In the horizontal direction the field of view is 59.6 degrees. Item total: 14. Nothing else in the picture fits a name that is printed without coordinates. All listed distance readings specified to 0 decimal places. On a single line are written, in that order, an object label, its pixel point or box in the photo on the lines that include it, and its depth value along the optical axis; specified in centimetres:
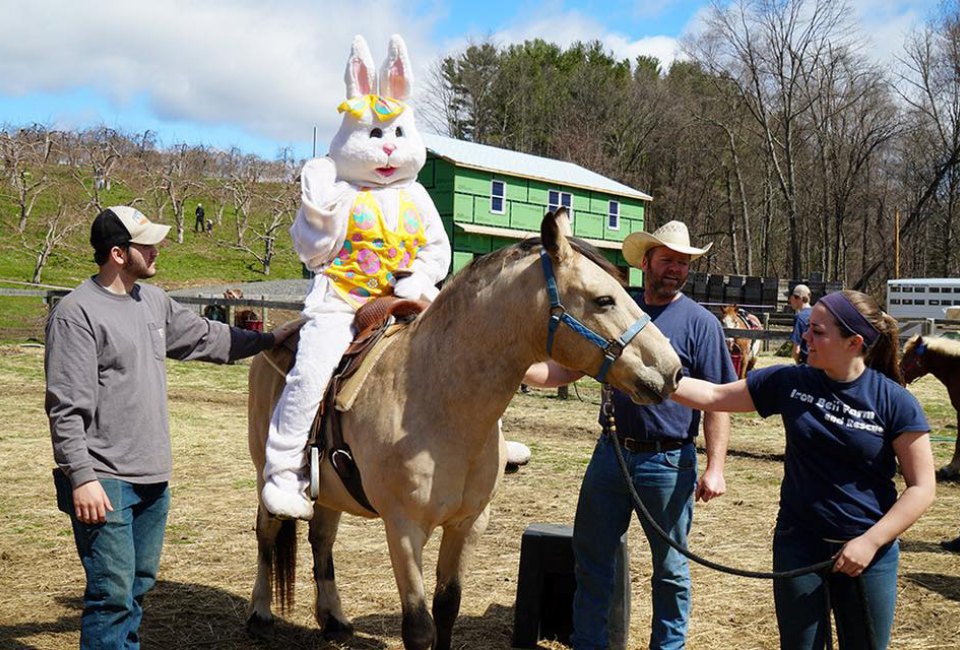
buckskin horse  299
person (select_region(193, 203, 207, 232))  3884
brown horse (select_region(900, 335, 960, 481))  762
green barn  2738
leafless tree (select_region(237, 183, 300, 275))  3650
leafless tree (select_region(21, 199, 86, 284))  2970
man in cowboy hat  360
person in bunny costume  379
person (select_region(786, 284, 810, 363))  972
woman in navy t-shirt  267
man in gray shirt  298
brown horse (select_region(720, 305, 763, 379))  1338
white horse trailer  2783
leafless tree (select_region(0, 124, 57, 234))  3416
